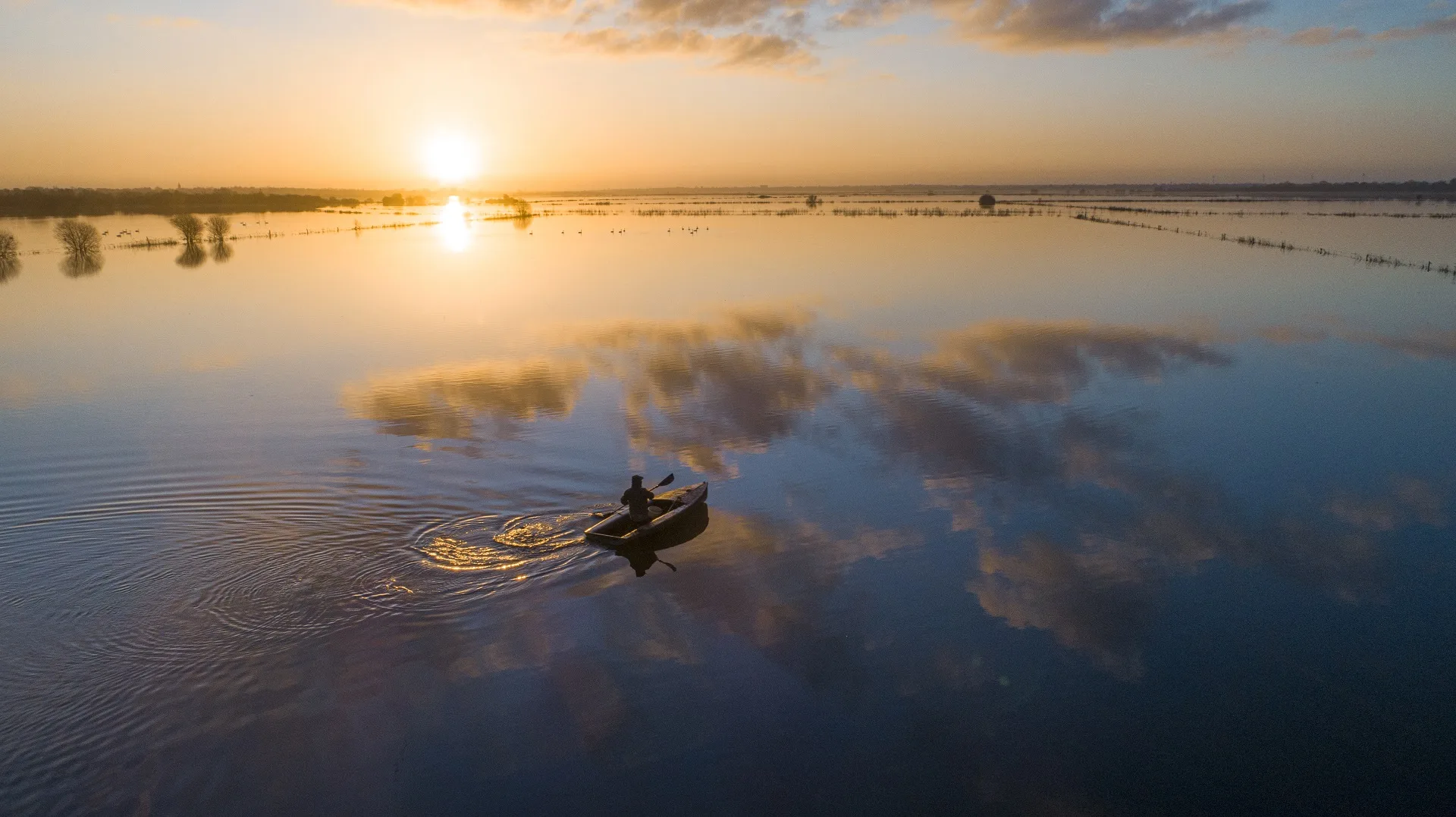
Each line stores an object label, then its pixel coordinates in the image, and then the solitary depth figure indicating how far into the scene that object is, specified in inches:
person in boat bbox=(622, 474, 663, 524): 519.2
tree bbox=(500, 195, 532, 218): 4692.4
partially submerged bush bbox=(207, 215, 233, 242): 2714.1
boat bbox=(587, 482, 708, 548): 512.1
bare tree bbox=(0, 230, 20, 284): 1905.8
